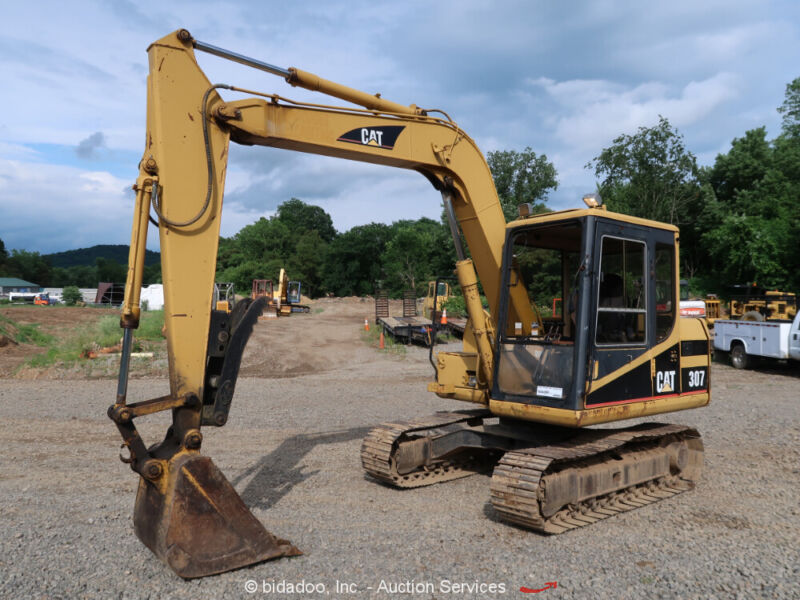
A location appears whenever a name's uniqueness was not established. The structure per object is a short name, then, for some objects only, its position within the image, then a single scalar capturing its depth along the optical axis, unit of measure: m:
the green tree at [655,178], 39.73
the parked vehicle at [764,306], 19.88
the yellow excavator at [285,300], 37.50
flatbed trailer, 21.52
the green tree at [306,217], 100.78
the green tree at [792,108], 36.28
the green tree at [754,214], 28.72
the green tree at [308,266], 76.25
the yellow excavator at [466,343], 4.54
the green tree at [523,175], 60.75
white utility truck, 15.84
